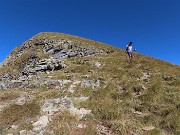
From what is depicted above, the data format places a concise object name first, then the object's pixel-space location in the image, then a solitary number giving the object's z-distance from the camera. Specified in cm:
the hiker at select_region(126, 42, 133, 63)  1772
